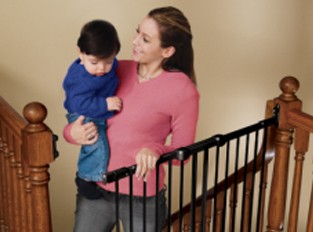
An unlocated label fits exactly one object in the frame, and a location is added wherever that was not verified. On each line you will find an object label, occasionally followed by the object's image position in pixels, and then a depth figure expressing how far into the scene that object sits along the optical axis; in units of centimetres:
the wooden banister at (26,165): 176
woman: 207
